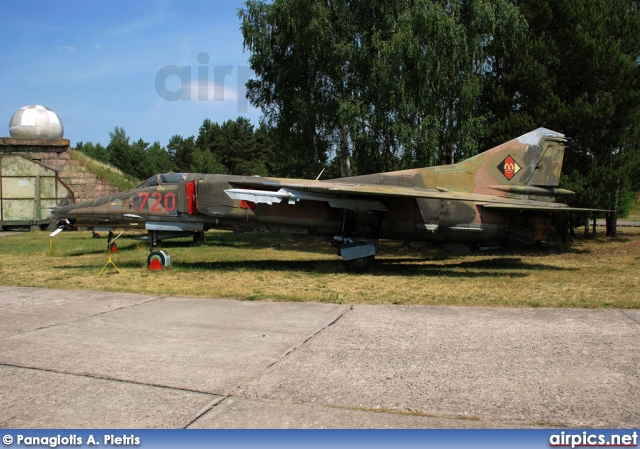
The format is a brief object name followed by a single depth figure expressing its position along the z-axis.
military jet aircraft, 12.05
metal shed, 27.69
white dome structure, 30.83
